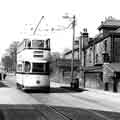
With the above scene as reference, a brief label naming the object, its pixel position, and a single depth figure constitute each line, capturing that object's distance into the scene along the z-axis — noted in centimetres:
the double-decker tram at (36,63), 2088
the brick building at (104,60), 2943
